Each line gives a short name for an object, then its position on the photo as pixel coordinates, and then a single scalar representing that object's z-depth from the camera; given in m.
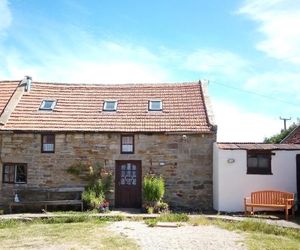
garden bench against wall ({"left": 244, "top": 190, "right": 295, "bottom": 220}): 10.24
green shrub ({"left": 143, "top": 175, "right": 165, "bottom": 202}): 10.97
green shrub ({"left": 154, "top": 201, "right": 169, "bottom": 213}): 10.92
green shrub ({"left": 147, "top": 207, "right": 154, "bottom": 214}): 10.74
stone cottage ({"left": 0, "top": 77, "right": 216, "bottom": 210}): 11.80
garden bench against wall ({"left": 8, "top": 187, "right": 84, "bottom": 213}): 11.66
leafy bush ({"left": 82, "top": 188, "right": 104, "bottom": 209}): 10.96
